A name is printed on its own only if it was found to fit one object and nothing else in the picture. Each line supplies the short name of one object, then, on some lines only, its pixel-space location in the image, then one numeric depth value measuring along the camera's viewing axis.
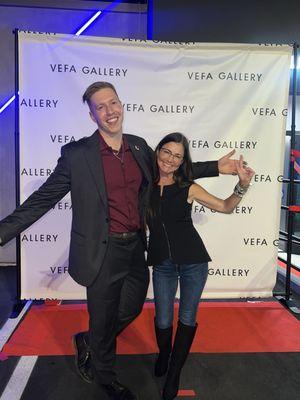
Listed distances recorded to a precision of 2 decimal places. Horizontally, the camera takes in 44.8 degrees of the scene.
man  1.89
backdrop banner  3.15
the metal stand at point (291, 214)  3.48
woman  2.09
